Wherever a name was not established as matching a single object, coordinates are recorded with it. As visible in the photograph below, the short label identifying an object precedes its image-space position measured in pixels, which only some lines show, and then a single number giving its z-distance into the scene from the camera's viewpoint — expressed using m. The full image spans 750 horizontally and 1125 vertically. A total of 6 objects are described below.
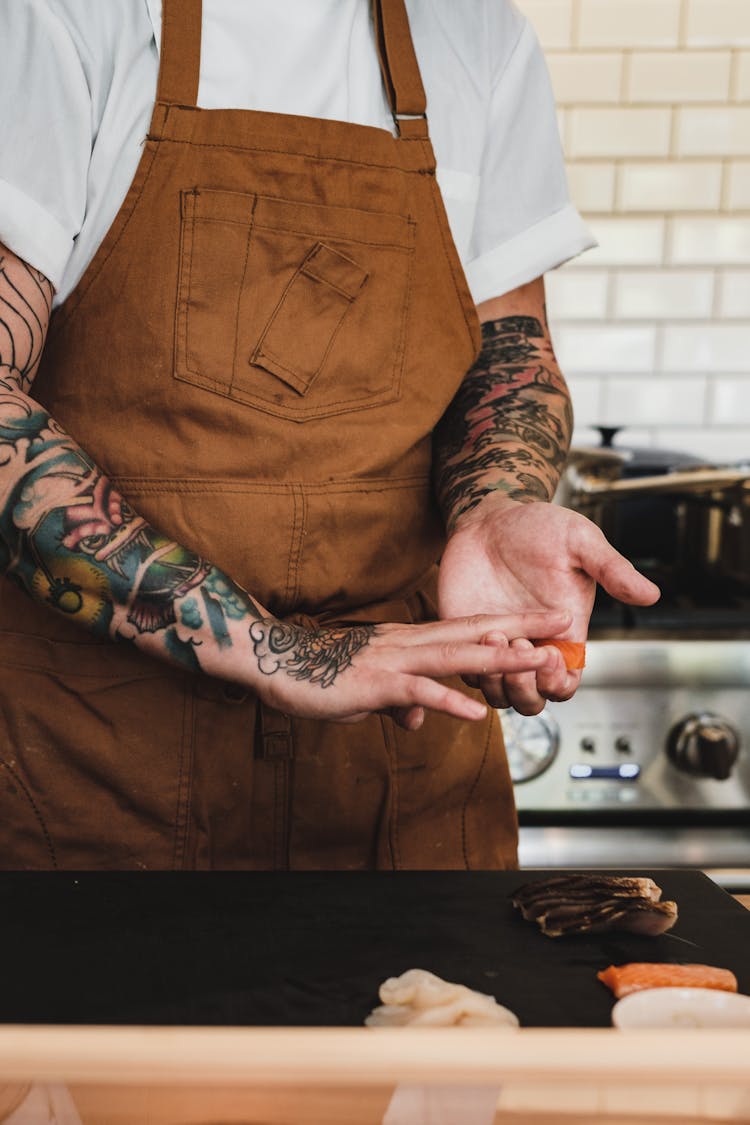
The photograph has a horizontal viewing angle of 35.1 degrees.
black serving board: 0.75
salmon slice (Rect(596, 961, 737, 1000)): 0.75
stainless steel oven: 1.67
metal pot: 1.85
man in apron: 1.00
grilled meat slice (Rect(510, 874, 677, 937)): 0.85
